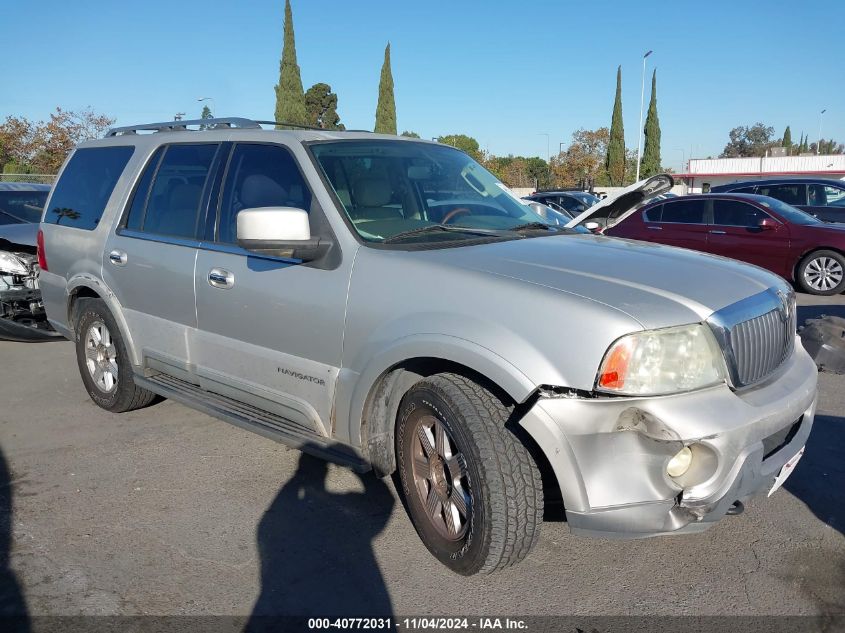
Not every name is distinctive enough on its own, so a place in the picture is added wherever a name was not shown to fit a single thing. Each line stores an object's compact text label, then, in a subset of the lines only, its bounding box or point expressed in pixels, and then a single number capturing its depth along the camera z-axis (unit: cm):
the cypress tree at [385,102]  4419
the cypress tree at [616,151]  5041
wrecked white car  664
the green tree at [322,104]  5453
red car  1042
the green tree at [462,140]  7689
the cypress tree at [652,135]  5306
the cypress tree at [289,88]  3931
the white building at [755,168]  5212
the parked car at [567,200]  1848
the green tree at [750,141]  9419
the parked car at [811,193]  1237
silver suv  252
